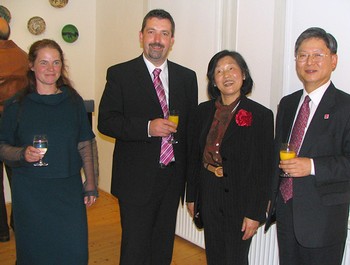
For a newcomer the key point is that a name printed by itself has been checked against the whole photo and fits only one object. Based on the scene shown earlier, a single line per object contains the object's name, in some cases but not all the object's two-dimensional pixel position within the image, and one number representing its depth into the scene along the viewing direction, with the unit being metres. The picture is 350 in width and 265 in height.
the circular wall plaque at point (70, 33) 4.87
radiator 2.70
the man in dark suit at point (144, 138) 2.39
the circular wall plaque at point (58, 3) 4.74
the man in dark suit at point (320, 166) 1.81
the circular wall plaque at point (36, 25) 4.60
